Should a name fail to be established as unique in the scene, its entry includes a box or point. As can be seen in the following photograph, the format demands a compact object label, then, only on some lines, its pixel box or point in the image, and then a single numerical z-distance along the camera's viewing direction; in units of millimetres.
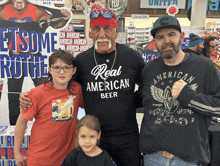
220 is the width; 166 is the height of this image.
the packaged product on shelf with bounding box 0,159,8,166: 2252
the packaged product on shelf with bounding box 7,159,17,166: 2246
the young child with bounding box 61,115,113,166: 1285
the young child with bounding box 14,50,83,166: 1452
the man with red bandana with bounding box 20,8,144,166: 1479
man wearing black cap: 1097
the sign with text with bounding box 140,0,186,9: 9922
